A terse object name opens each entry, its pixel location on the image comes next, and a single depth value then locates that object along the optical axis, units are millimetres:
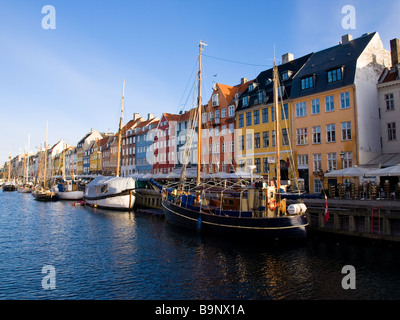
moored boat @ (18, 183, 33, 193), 96000
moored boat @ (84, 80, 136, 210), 44031
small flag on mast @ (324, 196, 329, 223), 21438
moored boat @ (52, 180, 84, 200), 61781
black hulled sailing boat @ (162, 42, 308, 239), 20812
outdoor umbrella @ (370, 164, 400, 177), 22453
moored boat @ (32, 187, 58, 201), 62031
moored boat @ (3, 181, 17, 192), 109000
